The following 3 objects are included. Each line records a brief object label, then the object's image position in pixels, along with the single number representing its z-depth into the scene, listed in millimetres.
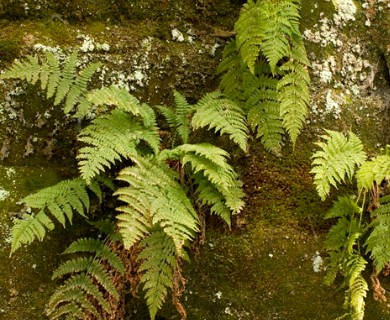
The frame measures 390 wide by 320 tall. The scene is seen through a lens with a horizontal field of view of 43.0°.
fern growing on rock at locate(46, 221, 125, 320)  3549
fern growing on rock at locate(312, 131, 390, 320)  3562
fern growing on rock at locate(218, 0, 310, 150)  3965
